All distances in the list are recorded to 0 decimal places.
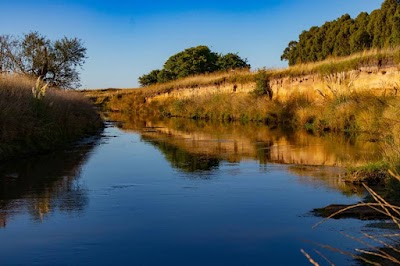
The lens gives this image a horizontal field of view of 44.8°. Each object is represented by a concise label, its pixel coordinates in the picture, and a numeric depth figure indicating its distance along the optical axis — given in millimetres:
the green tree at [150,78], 81000
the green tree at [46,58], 30844
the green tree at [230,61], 70956
